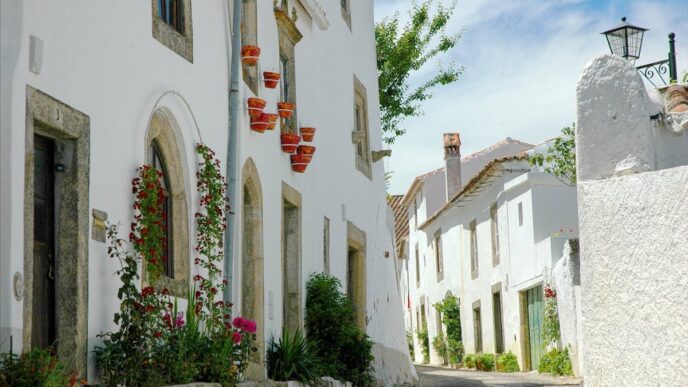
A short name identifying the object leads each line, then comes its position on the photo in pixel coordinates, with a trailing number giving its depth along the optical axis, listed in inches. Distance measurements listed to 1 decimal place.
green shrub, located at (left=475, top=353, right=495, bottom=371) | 1219.9
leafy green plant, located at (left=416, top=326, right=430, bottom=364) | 1589.6
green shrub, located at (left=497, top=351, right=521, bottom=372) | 1137.4
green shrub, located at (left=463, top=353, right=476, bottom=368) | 1287.0
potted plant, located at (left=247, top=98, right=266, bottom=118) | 513.0
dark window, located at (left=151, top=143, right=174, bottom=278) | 418.6
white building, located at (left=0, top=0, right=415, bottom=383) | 305.0
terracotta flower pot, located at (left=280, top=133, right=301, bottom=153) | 578.9
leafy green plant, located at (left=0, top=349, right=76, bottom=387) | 277.3
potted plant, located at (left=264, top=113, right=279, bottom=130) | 521.3
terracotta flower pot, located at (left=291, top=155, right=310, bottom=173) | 596.7
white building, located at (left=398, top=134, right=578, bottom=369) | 1069.8
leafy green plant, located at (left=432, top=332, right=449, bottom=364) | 1448.1
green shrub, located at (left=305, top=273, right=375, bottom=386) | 614.2
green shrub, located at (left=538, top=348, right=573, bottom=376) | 908.0
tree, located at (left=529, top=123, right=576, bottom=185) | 872.9
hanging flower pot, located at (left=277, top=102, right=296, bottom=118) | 569.0
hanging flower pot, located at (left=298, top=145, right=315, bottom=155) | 594.2
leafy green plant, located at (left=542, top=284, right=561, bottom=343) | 967.0
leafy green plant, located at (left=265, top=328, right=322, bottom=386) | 534.9
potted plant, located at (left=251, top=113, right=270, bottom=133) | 518.9
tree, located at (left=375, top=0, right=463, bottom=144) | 1115.9
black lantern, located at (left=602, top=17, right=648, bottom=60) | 504.1
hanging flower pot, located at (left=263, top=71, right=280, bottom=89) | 539.5
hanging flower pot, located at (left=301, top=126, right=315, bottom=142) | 613.0
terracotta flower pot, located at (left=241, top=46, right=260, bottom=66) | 506.6
